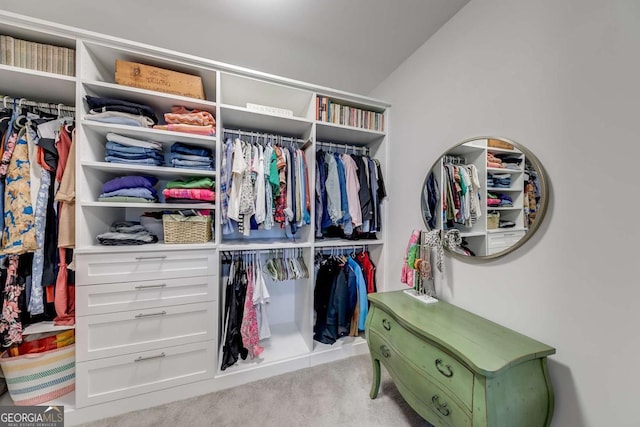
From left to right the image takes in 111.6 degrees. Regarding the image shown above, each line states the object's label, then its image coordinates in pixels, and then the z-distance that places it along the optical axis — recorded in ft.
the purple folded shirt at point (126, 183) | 4.65
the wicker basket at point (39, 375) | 4.18
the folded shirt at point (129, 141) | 4.56
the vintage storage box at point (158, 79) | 4.52
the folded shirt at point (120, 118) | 4.36
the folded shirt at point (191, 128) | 4.82
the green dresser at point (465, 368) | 2.67
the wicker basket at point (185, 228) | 4.83
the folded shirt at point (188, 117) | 4.93
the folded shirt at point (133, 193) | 4.62
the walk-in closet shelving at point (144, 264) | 4.23
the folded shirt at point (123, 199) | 4.54
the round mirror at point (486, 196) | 3.52
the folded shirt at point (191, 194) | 4.82
